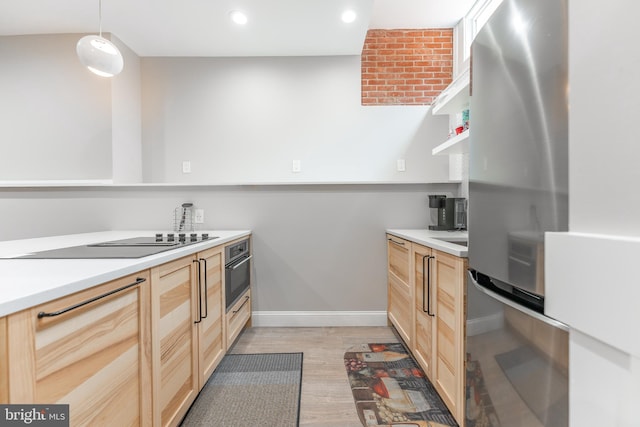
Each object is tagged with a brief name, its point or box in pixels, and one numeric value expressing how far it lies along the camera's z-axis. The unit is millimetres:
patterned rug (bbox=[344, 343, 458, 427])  1519
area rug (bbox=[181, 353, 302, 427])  1526
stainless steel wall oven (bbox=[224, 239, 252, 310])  2045
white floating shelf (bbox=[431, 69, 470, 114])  2025
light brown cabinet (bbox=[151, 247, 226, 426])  1170
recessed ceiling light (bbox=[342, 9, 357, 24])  2229
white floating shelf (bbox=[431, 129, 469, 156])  2018
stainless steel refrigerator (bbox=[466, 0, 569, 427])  731
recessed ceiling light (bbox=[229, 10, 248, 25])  2237
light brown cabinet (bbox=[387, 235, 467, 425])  1309
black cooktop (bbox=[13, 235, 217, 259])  1137
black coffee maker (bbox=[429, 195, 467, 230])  2373
